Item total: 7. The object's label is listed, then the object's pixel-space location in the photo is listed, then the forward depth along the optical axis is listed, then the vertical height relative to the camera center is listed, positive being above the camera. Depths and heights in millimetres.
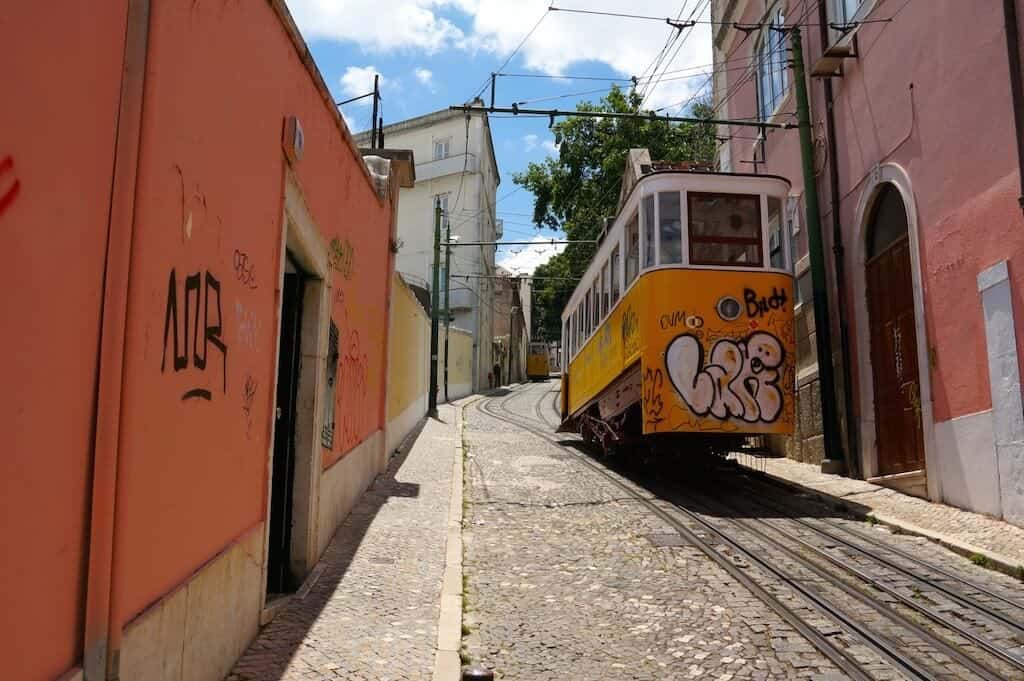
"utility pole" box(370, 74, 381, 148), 17391 +6751
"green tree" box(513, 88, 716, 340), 29672 +10455
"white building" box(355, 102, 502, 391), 37281 +10506
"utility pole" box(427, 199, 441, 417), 20953 +2161
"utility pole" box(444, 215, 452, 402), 25281 +4842
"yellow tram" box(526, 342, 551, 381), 55062 +2778
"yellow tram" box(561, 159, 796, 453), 8859 +1208
